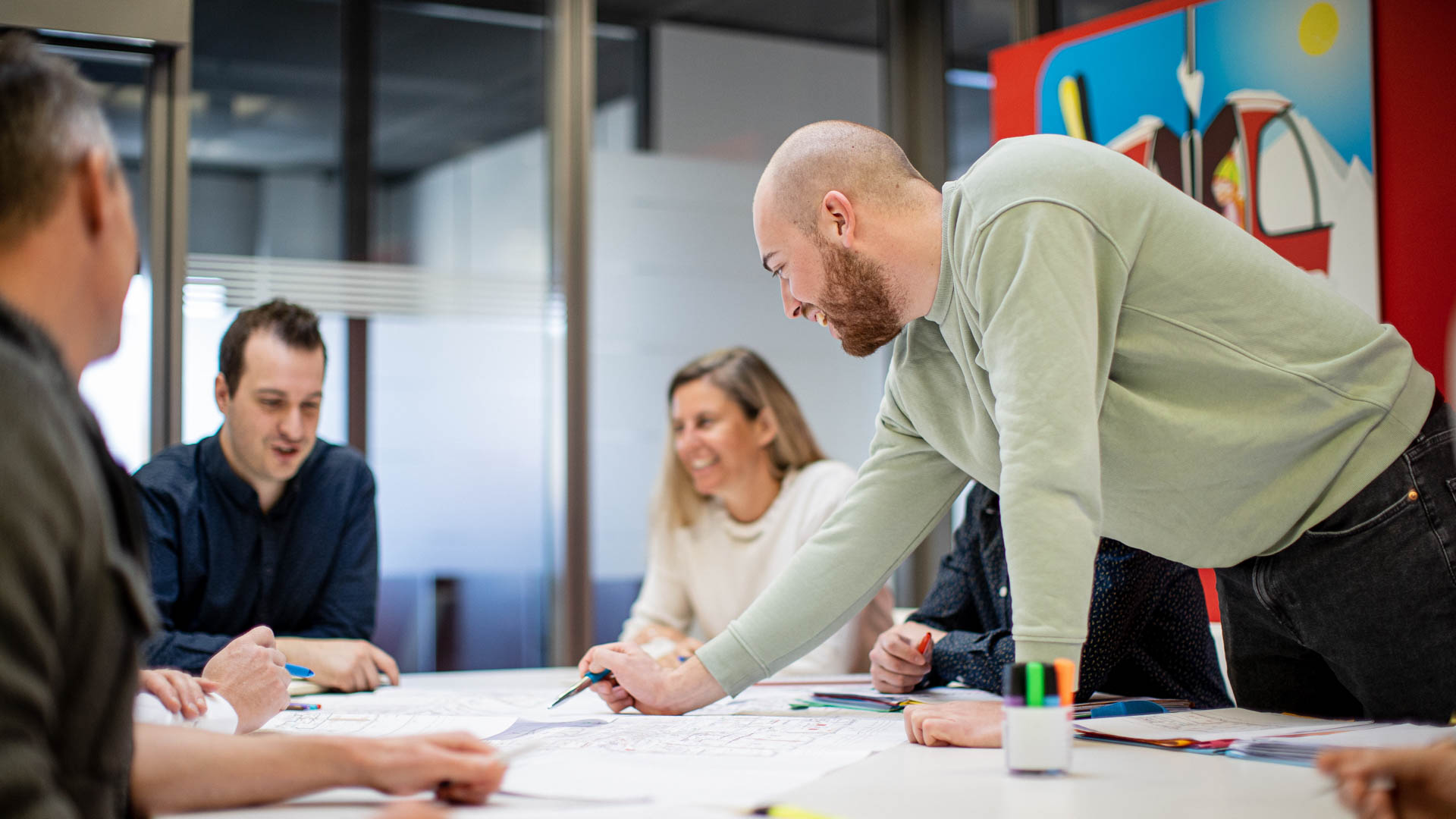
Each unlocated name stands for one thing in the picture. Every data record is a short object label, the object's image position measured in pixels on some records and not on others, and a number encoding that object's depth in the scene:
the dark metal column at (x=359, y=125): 4.00
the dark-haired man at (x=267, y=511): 2.62
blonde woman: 3.10
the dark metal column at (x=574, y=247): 4.04
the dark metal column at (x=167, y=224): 3.35
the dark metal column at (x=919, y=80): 4.39
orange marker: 1.21
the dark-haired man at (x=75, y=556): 0.81
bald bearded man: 1.36
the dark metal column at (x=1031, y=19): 4.06
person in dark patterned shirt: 1.96
